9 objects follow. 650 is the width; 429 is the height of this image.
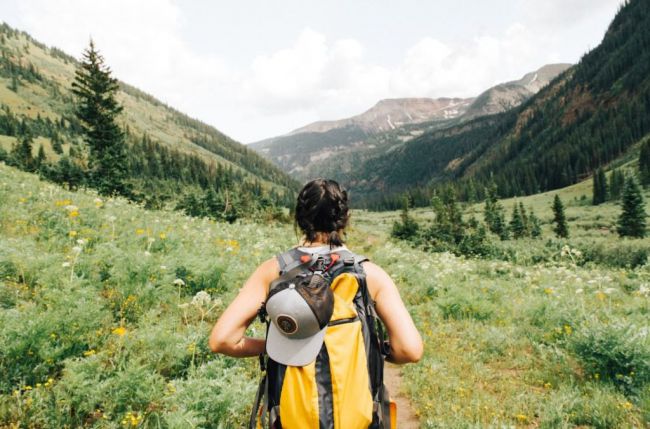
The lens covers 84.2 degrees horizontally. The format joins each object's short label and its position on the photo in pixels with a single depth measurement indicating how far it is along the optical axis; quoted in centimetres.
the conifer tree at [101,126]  2573
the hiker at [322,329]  211
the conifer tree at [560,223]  5034
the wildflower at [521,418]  449
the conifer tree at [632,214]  4288
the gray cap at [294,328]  208
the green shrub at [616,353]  473
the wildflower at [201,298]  462
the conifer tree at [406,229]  4506
